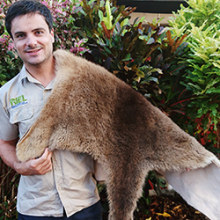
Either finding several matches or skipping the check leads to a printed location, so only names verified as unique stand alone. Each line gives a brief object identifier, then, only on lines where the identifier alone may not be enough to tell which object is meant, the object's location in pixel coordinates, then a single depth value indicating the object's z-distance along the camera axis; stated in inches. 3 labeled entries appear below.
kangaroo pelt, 60.1
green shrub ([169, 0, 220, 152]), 86.0
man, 64.0
